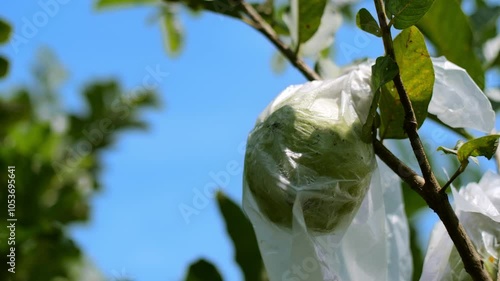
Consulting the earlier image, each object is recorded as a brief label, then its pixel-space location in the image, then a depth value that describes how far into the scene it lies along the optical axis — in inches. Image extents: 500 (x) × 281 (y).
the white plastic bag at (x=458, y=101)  39.2
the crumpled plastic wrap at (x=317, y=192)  36.7
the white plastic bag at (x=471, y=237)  38.2
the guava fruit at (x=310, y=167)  36.6
